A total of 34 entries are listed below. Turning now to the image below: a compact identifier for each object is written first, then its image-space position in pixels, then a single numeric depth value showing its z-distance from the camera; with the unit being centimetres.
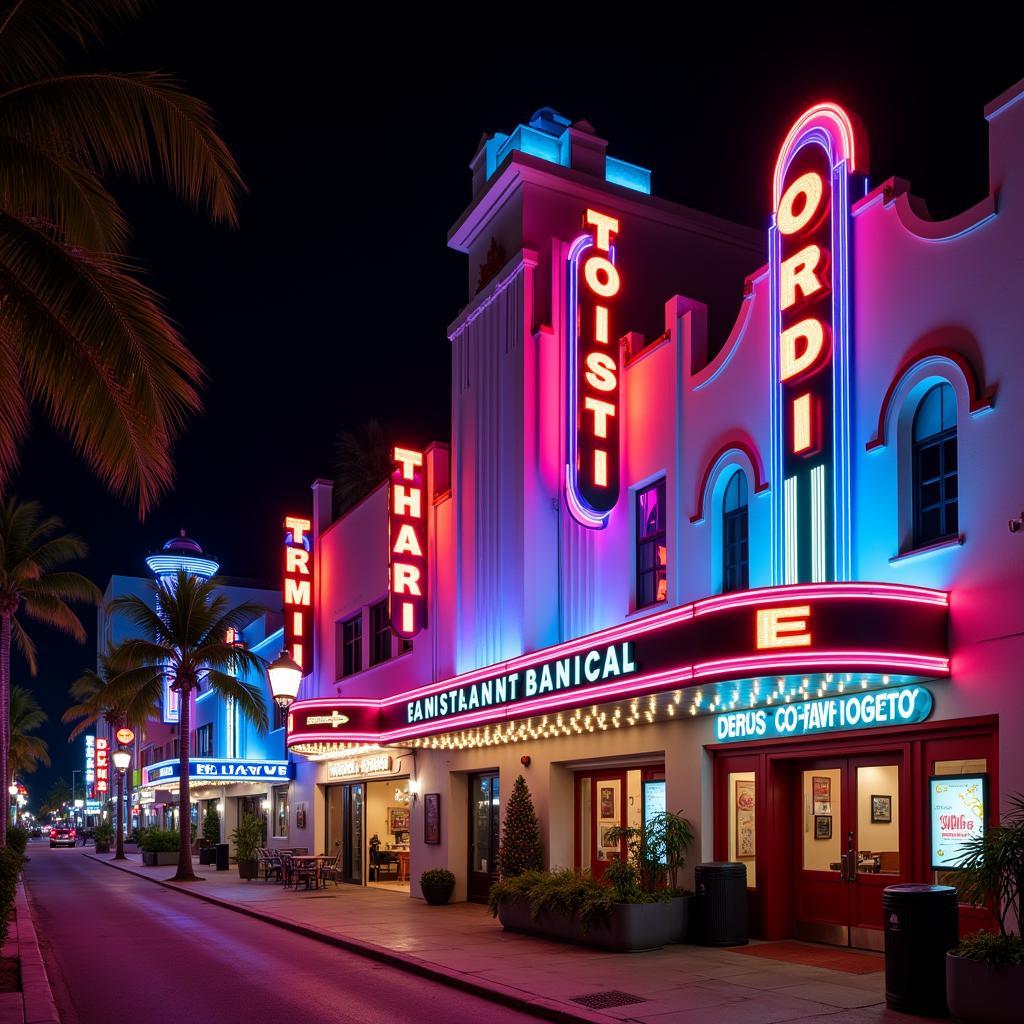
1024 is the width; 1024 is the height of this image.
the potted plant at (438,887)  2348
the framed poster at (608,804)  1973
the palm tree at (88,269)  1077
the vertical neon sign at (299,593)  3547
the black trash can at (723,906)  1545
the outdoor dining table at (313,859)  2895
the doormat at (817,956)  1359
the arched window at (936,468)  1348
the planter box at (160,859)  4434
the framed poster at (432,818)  2505
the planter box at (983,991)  977
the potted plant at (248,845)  3350
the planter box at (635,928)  1518
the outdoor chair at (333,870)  2986
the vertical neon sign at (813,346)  1462
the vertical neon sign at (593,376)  1927
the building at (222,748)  3806
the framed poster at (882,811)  1422
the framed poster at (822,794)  1531
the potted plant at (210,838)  4366
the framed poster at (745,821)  1639
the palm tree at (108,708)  3675
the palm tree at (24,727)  7400
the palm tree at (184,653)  3600
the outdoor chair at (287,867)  2978
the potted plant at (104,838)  6206
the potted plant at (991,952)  985
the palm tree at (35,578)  3453
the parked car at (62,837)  8338
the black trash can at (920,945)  1098
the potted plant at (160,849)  4428
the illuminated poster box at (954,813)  1260
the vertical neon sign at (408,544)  2584
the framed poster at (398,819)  3152
